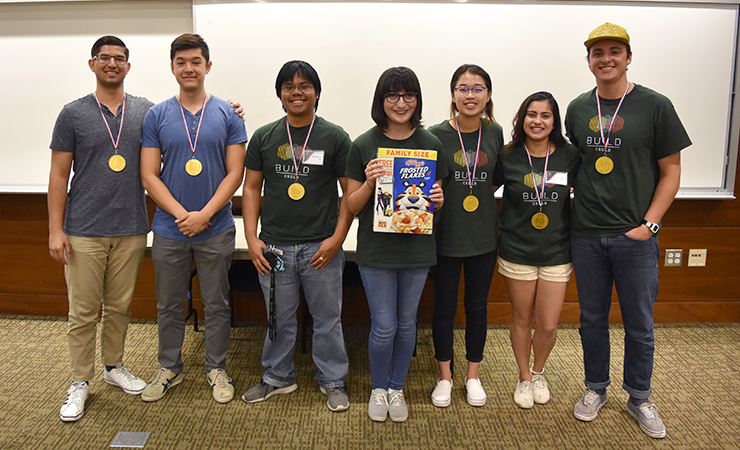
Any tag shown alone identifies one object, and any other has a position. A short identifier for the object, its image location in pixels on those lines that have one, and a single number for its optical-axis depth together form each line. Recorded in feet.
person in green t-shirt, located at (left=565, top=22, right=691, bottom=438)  6.19
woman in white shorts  6.59
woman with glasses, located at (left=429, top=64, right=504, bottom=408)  6.40
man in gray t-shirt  6.81
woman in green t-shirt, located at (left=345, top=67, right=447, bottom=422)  5.86
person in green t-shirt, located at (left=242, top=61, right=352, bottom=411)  6.57
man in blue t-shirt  6.71
